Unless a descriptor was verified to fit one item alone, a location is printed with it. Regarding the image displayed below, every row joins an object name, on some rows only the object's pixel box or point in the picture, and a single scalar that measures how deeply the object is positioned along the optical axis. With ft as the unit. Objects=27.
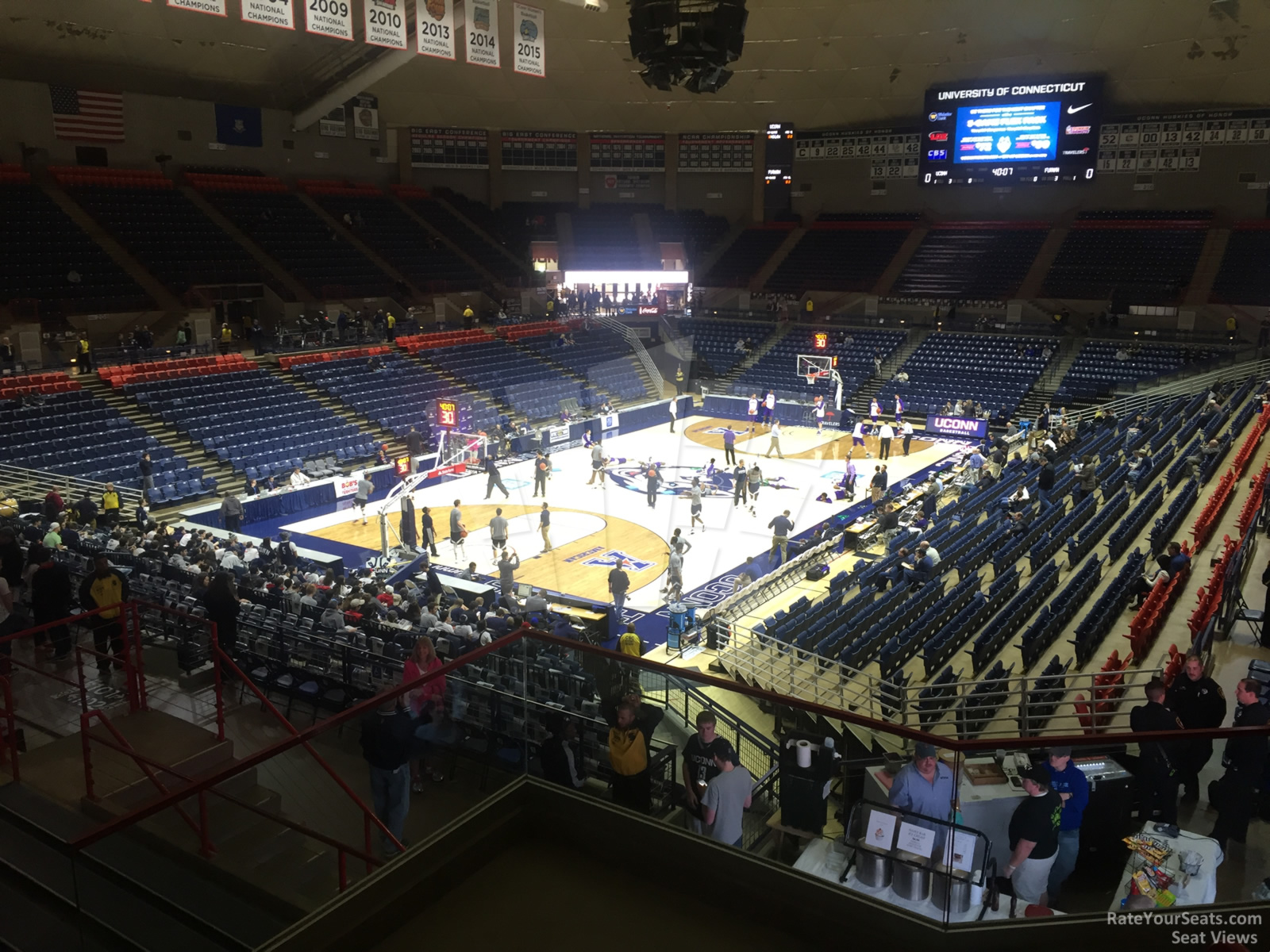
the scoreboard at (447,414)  84.64
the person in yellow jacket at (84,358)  84.33
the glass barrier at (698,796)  14.08
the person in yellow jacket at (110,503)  61.36
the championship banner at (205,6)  60.08
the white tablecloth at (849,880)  13.65
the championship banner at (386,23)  70.74
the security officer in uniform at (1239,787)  14.97
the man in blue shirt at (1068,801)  15.40
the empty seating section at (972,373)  113.50
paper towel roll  15.71
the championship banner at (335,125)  131.28
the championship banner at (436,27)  73.26
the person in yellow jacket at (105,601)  28.45
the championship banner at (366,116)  133.49
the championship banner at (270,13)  63.31
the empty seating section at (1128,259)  121.39
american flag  106.32
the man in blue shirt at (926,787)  13.99
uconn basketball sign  107.55
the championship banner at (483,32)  76.38
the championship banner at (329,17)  65.92
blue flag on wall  120.98
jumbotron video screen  115.14
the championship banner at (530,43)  79.36
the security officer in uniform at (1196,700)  24.59
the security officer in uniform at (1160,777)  15.15
